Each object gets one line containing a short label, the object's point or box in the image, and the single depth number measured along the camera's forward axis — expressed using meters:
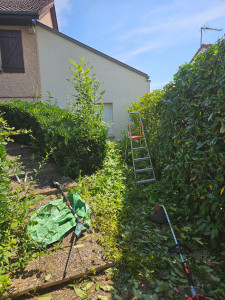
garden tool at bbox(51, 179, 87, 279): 2.41
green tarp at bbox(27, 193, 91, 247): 2.44
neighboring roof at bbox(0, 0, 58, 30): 6.91
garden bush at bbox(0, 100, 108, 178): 4.35
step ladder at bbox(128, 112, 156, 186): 4.57
